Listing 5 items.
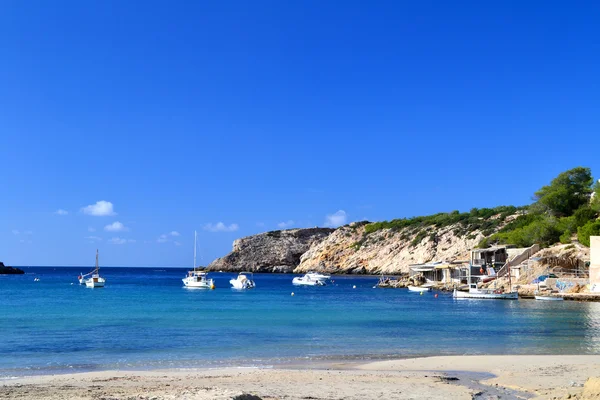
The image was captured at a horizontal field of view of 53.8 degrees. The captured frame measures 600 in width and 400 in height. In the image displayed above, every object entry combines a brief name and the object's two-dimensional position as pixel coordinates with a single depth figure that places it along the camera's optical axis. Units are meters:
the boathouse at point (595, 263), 50.52
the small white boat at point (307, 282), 95.06
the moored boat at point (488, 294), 55.06
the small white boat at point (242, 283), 80.06
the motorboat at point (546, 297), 51.25
